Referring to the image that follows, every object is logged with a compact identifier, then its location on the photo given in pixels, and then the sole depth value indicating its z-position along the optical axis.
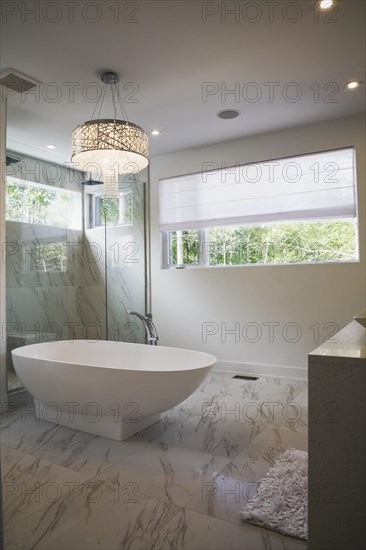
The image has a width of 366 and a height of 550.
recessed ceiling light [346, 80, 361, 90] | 3.13
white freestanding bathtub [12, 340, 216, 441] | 2.55
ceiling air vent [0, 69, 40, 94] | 2.94
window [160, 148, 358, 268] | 3.97
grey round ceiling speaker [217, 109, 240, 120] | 3.61
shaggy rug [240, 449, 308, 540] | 1.73
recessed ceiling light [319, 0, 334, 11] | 2.24
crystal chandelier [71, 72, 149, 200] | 2.75
